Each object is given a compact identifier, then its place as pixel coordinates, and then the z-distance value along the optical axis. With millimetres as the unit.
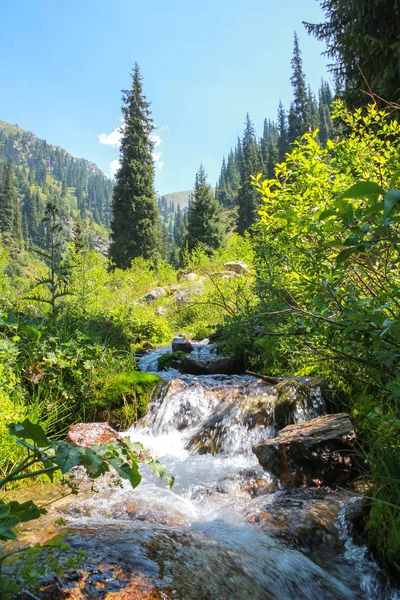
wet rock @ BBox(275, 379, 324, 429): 4992
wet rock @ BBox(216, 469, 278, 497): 3912
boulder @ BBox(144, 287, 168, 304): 18175
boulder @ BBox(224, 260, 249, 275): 19469
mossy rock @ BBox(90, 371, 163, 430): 5586
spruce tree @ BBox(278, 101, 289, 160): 55891
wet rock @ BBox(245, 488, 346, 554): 2943
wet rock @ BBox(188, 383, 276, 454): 5227
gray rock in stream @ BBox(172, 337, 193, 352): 10195
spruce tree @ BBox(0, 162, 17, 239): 68519
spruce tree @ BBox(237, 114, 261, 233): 44219
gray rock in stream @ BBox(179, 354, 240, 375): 8125
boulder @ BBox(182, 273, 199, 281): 18641
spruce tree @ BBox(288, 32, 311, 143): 45438
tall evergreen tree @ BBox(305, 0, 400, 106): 6754
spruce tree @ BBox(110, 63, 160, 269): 30281
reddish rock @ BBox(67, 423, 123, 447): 4374
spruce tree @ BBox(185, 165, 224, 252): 31391
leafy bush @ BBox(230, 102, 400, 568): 1455
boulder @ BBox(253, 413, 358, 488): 3785
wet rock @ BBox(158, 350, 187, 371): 9211
